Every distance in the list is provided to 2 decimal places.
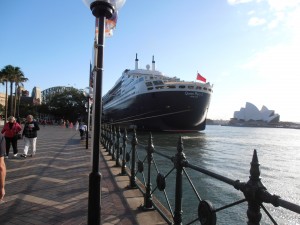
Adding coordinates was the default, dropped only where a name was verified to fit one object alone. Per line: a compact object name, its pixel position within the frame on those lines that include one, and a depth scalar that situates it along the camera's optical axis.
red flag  42.03
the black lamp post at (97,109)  3.79
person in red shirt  11.18
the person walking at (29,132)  11.50
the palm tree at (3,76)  52.28
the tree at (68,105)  98.81
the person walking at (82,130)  22.84
